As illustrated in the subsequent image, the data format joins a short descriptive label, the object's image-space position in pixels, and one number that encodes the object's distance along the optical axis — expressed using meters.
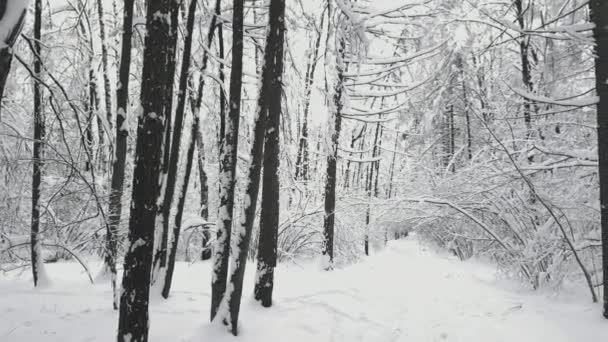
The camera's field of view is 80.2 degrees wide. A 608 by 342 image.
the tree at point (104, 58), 8.69
